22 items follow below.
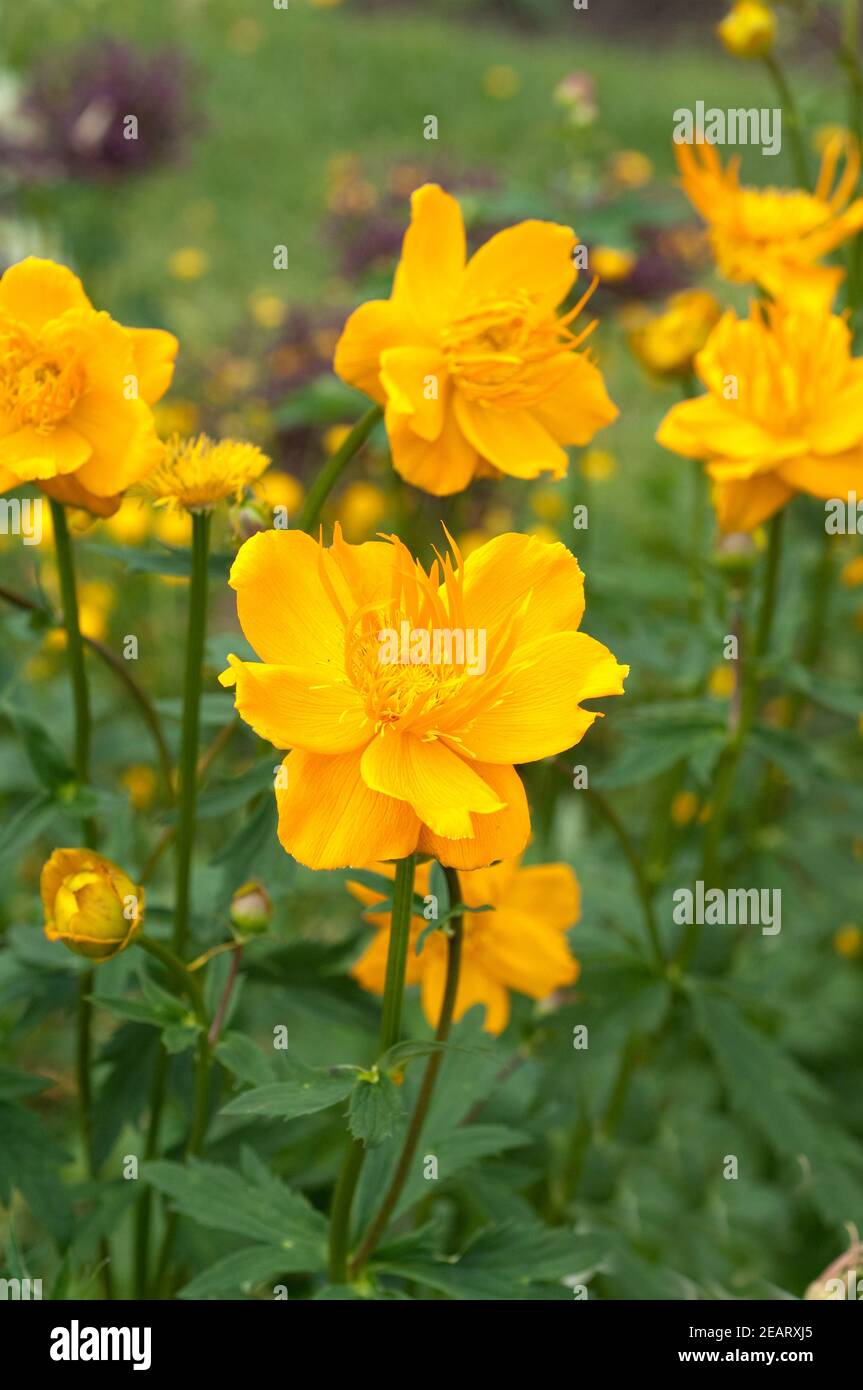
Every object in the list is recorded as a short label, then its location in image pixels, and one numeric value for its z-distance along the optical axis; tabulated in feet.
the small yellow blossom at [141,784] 2.53
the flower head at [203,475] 1.38
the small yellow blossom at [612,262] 2.05
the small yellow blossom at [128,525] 2.75
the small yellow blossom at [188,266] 4.10
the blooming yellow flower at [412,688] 1.25
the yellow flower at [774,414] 1.58
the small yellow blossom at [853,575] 2.12
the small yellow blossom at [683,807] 2.29
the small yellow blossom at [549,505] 2.95
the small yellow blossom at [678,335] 1.77
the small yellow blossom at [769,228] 1.70
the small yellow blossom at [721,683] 2.02
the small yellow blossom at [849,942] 2.35
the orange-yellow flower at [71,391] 1.41
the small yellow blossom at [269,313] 3.81
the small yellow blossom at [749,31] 1.89
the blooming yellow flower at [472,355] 1.46
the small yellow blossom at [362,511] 3.06
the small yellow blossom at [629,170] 3.77
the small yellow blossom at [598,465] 3.00
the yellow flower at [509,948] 1.57
